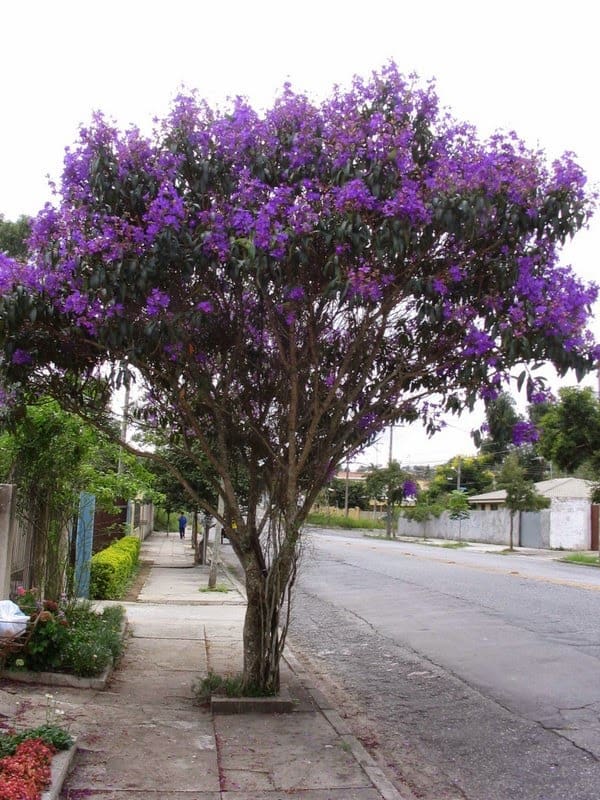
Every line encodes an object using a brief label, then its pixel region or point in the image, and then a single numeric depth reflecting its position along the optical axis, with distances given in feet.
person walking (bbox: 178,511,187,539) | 170.50
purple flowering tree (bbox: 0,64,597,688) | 20.84
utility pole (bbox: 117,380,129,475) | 28.13
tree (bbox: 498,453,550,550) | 132.26
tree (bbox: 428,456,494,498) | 283.92
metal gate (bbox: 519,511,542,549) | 147.02
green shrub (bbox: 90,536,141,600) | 49.67
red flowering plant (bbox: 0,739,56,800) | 13.73
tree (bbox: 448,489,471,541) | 183.41
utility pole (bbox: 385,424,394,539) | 186.29
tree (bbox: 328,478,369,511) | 279.49
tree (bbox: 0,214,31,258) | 64.79
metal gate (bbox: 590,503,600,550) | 136.56
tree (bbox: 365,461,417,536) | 172.55
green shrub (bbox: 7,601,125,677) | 24.95
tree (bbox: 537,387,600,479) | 94.79
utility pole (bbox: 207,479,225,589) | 60.70
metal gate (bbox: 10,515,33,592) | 30.63
